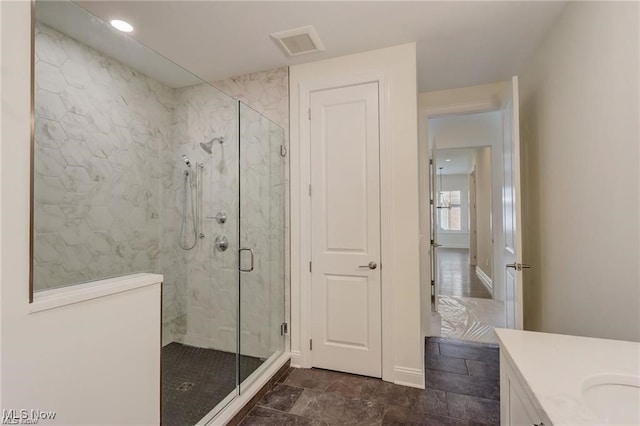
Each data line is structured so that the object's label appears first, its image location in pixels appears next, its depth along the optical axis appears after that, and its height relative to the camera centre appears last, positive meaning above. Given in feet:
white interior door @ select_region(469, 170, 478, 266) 22.09 -0.44
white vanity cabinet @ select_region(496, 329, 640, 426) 2.42 -1.54
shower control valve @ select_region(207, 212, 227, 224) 7.89 +0.02
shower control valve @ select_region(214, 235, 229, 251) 7.82 -0.68
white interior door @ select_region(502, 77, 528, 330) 6.95 +0.17
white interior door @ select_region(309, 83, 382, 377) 7.64 -0.35
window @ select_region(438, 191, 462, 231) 34.12 +0.63
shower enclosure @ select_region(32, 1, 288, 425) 4.66 +0.45
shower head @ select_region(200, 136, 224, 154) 8.05 +2.03
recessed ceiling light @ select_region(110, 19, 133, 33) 6.42 +4.33
